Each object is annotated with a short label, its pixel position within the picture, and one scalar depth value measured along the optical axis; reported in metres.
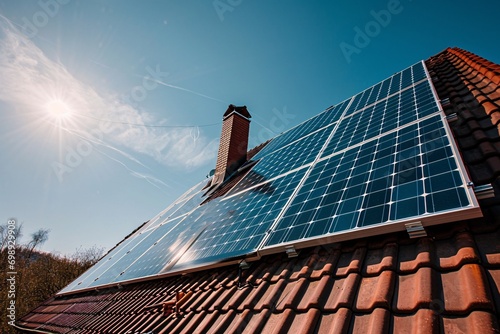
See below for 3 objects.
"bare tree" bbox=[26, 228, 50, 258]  42.54
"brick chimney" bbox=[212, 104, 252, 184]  11.22
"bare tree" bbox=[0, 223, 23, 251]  28.20
